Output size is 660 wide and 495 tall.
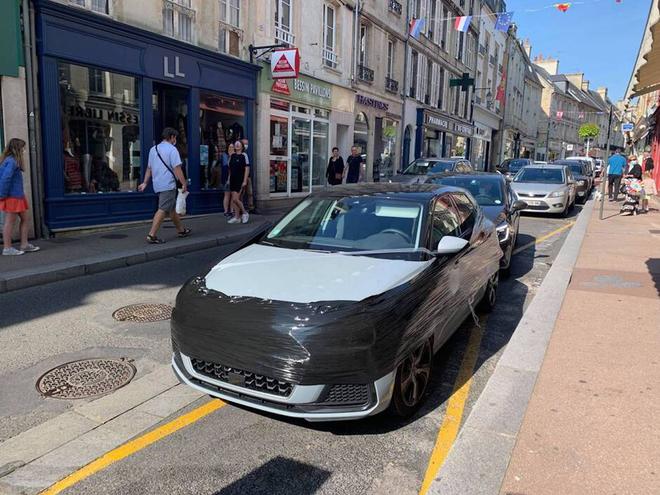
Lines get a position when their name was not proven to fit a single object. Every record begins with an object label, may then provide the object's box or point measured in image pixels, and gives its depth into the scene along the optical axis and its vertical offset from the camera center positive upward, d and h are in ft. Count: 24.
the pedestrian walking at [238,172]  37.17 -0.62
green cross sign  97.71 +16.75
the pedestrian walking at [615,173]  62.64 +0.53
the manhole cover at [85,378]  12.26 -5.44
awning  21.35 +5.76
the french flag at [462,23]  67.92 +19.27
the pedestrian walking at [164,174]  29.22 -0.71
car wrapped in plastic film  9.64 -2.93
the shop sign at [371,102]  65.87 +8.67
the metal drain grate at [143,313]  17.65 -5.29
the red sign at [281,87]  48.46 +7.25
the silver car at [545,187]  48.85 -1.20
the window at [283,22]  48.96 +13.57
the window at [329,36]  57.52 +14.54
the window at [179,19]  37.76 +10.44
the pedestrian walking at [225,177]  41.78 -1.19
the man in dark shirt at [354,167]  53.57 +0.06
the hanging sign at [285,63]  44.94 +8.81
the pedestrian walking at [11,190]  24.43 -1.64
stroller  49.67 -1.77
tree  201.46 +17.40
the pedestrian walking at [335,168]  50.70 -0.10
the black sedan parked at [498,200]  24.75 -1.46
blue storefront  30.66 +3.45
